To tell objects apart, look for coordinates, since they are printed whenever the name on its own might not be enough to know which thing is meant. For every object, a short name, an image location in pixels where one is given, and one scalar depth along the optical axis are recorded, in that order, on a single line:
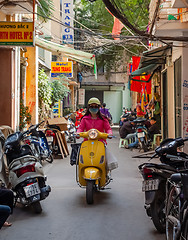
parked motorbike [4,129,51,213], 5.71
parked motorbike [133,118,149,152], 14.35
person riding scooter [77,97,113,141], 7.51
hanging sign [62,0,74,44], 21.84
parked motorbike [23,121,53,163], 9.35
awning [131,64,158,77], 14.84
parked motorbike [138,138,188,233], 4.59
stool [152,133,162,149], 14.73
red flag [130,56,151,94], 19.54
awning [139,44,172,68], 12.46
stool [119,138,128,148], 16.58
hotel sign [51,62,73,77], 23.34
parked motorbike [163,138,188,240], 3.44
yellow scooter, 6.81
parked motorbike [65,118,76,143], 18.55
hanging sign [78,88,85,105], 38.97
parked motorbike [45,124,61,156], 12.83
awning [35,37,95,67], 13.27
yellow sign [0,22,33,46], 9.38
